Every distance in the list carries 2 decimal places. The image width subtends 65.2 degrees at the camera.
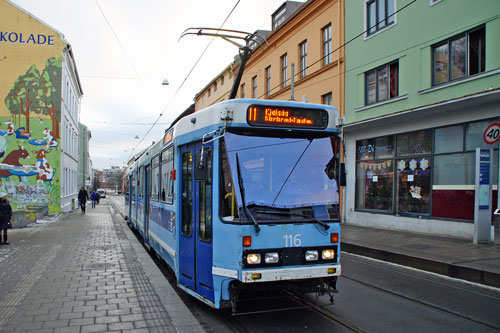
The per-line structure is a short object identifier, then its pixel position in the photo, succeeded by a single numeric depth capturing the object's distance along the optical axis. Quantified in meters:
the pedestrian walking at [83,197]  27.94
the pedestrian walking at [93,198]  35.70
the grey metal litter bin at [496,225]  10.20
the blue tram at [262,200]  4.84
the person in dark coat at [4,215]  12.17
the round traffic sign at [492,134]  9.84
